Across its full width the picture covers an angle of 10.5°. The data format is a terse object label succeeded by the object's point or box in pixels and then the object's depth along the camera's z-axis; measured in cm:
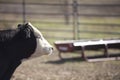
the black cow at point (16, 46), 942
